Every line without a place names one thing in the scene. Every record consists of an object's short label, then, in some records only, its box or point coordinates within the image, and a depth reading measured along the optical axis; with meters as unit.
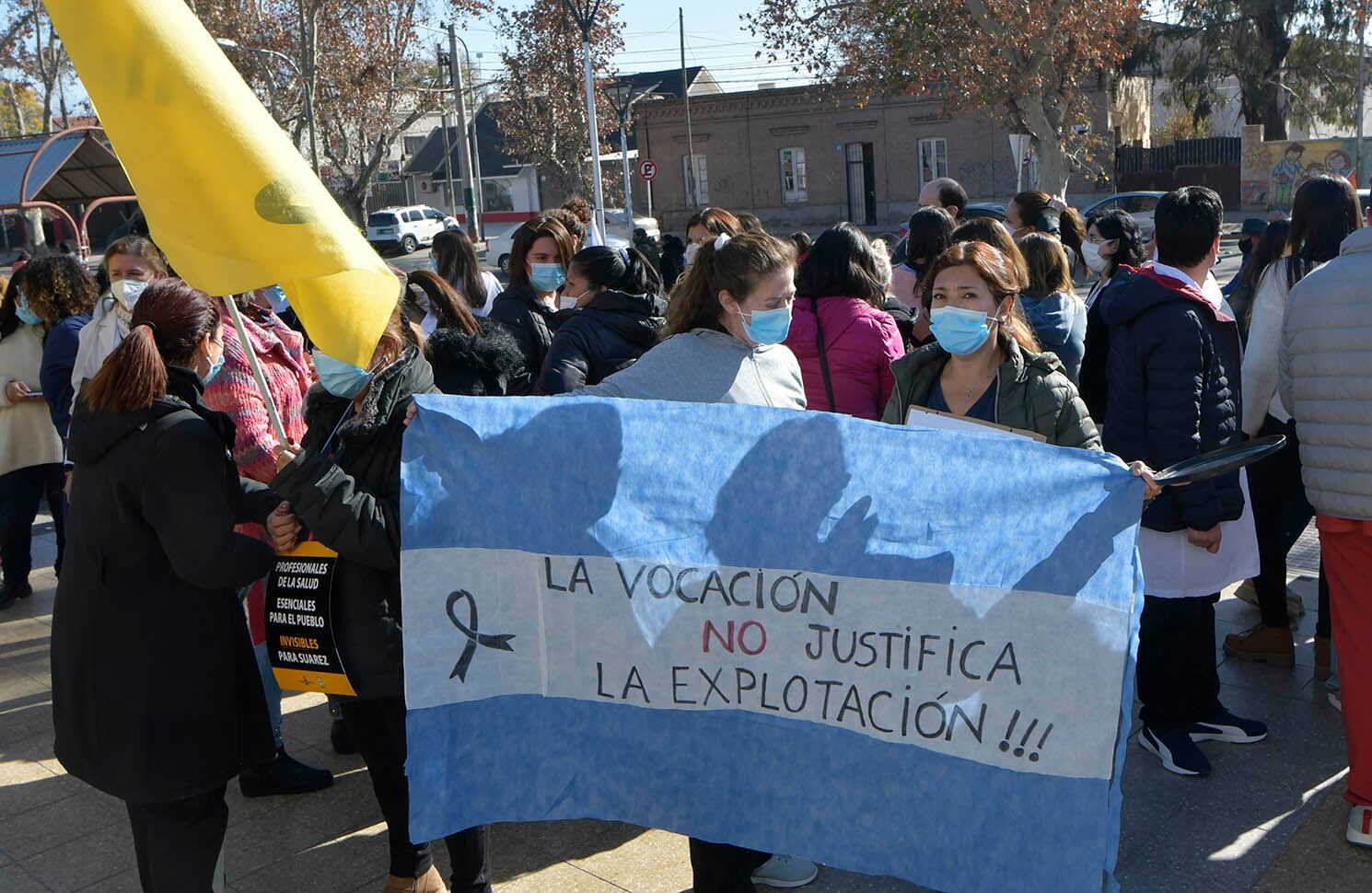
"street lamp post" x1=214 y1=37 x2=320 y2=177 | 31.60
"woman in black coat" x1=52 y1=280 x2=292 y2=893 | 2.91
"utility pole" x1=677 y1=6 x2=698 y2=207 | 45.19
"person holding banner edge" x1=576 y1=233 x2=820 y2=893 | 3.40
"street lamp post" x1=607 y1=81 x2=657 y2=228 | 27.72
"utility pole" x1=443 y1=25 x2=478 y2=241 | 36.25
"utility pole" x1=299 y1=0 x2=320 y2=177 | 31.94
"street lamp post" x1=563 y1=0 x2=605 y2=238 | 17.16
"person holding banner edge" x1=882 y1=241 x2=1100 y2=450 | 3.29
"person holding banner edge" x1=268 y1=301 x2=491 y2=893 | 2.94
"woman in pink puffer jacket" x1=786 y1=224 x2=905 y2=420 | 4.50
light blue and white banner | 2.70
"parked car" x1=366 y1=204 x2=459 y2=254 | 44.81
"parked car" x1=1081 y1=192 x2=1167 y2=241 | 27.92
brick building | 40.75
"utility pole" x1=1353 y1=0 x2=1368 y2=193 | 25.48
